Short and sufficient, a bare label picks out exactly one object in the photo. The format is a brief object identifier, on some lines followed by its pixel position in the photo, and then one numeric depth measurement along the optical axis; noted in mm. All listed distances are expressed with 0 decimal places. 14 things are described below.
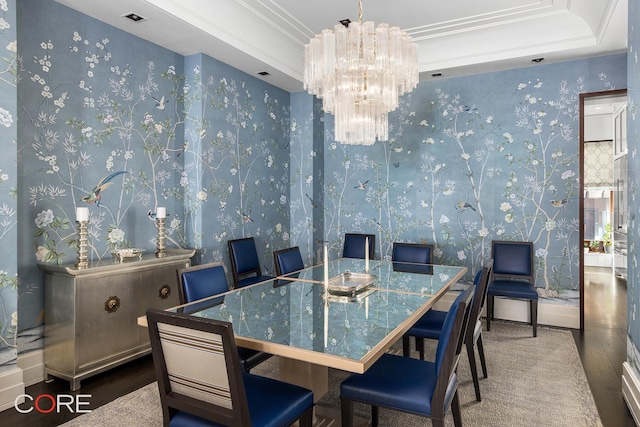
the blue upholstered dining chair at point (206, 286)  2312
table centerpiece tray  2512
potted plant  8219
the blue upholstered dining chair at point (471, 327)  2451
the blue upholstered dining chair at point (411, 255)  3734
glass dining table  1585
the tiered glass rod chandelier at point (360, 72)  2779
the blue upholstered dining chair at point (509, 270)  4070
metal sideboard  2770
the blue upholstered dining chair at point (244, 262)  4232
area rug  2369
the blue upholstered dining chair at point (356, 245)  4902
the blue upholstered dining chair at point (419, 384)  1707
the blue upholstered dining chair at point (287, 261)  3371
